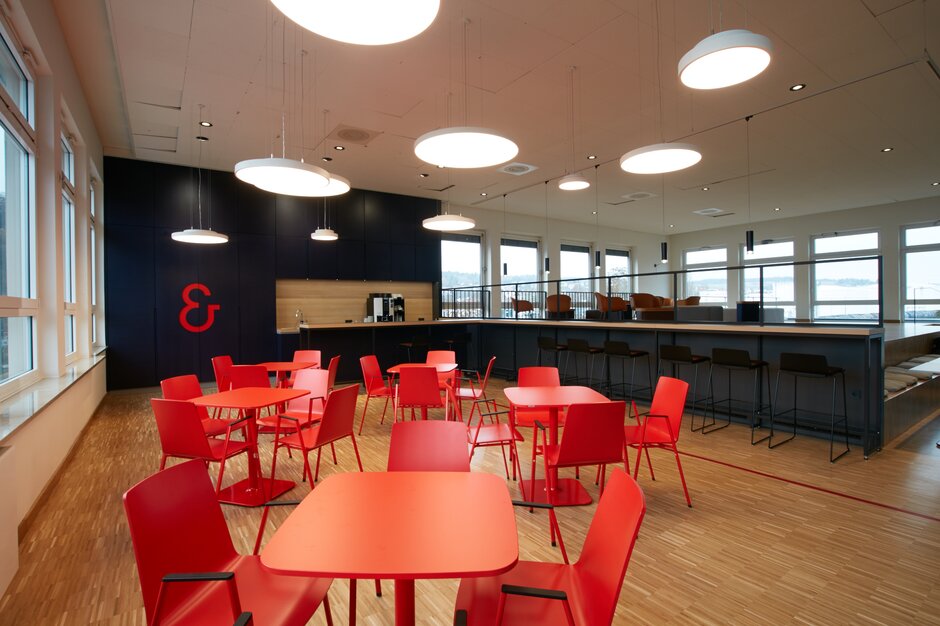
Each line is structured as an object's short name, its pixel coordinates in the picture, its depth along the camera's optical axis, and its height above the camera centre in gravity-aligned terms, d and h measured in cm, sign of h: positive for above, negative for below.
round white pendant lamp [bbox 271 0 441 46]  163 +107
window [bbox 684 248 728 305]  1558 +105
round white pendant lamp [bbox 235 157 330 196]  335 +106
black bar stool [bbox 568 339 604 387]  696 -58
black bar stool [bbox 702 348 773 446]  519 -65
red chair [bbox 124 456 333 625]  149 -88
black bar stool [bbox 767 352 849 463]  459 -63
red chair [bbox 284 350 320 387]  597 -55
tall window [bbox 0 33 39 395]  359 +78
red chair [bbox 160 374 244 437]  384 -67
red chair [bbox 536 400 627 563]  280 -78
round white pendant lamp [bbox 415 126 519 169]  298 +112
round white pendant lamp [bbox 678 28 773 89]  261 +150
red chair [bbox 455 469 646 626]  139 -95
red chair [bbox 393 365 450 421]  453 -75
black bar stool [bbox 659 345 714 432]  571 -60
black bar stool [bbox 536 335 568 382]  758 -59
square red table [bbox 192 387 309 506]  340 -98
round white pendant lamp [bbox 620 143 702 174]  361 +122
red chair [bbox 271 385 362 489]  325 -82
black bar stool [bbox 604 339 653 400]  647 -63
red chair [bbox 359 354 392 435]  532 -79
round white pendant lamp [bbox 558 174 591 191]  611 +170
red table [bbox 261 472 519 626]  128 -70
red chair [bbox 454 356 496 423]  478 -89
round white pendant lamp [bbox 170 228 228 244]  629 +108
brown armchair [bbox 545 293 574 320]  905 +5
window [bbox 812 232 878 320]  1243 +73
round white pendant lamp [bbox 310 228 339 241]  805 +136
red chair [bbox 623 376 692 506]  345 -88
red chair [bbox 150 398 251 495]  297 -76
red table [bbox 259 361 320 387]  521 -62
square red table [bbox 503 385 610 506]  326 -65
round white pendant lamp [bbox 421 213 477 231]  595 +116
